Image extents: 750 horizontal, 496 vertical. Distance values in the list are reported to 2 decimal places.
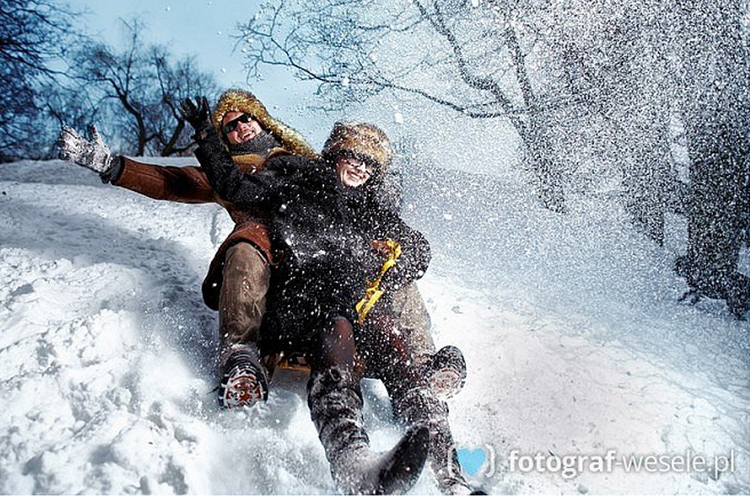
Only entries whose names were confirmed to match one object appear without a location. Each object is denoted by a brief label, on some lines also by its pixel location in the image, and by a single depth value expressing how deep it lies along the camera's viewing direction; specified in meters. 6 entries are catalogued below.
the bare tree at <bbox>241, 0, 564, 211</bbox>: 5.27
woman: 1.54
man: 1.54
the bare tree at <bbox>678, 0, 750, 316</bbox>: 3.62
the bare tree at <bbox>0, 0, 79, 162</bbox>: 9.05
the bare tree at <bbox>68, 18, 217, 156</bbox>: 15.45
